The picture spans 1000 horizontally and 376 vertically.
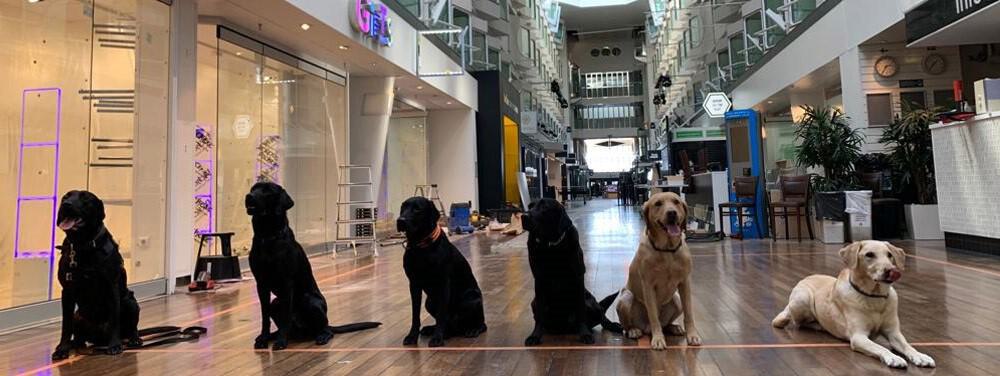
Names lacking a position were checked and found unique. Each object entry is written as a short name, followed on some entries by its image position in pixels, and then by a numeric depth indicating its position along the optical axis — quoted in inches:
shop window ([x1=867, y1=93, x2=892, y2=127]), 342.3
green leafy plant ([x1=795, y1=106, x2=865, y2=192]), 306.7
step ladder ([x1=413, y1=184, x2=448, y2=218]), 515.6
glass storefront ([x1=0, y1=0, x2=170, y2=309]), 165.5
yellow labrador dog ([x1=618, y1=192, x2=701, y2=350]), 95.7
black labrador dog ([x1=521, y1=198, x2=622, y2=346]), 101.6
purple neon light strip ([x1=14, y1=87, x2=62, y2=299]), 164.6
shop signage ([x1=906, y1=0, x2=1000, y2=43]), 238.6
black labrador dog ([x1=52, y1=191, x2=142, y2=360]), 104.6
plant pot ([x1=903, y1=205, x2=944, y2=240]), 288.0
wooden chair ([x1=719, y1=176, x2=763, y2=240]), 331.0
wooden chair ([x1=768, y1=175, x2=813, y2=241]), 312.7
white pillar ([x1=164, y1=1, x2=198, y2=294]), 203.0
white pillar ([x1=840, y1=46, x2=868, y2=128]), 346.9
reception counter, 217.8
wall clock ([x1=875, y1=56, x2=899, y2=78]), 342.3
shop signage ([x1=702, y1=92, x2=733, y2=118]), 603.2
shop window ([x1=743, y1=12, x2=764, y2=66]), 528.7
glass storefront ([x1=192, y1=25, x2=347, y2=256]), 281.4
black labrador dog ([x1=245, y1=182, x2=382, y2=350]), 107.9
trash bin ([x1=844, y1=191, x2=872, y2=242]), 285.0
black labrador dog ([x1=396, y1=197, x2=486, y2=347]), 106.0
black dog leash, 122.6
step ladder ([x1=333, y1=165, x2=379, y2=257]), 312.1
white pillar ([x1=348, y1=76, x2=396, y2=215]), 408.2
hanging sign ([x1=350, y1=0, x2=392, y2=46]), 298.8
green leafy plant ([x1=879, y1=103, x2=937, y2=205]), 278.8
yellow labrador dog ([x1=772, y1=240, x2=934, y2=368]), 88.1
